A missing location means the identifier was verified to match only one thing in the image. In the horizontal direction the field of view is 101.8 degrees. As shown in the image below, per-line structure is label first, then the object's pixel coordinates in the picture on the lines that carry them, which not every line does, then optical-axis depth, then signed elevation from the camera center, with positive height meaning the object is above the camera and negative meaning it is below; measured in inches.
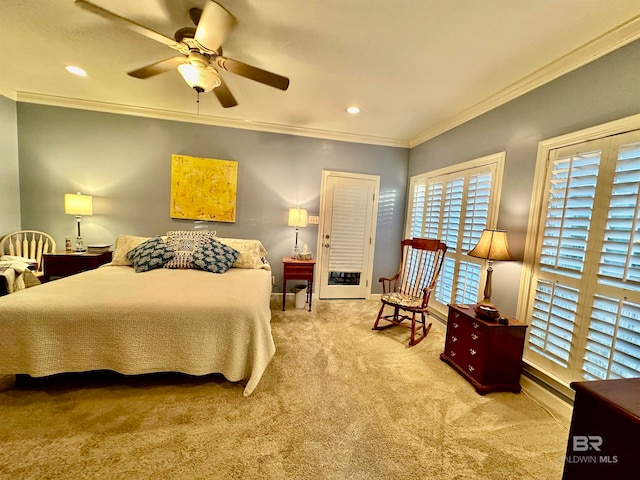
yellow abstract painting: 137.6 +12.2
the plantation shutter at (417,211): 143.8 +8.2
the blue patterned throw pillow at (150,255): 101.5 -19.0
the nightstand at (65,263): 116.6 -27.7
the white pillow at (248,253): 115.9 -18.0
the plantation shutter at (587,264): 59.1 -7.2
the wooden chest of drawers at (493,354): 75.7 -36.7
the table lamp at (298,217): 138.3 +0.0
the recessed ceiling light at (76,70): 96.2 +49.7
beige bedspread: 62.8 -31.7
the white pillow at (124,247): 109.8 -17.7
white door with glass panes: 153.3 -8.0
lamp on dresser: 81.0 -6.8
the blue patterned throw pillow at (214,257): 105.3 -18.7
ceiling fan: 57.2 +41.0
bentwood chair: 121.3 -21.9
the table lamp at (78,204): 120.0 -0.8
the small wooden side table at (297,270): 135.4 -27.6
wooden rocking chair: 107.0 -25.1
